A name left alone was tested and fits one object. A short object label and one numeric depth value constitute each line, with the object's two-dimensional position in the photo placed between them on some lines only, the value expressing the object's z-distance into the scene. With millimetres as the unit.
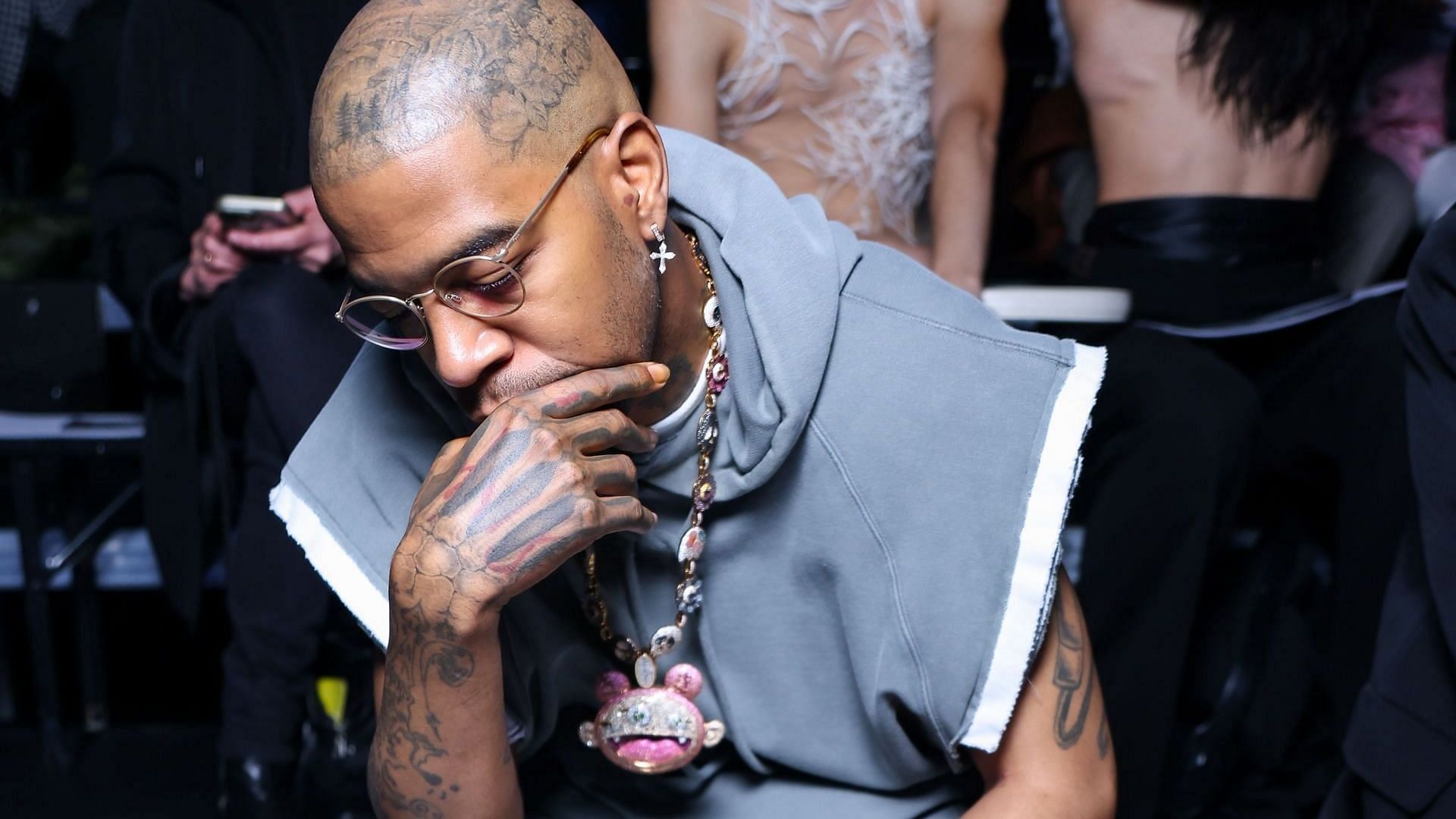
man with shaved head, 992
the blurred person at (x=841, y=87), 2205
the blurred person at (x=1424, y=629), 1219
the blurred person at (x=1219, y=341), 1803
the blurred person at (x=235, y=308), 1840
